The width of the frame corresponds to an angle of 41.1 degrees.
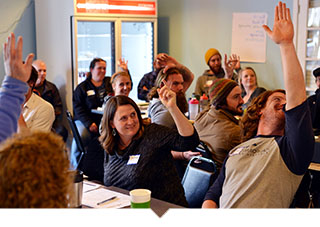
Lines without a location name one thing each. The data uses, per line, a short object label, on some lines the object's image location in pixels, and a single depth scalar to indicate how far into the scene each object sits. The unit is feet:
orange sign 19.67
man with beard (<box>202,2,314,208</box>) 6.18
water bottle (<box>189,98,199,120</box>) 15.05
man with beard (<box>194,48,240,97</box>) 20.51
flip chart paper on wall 20.16
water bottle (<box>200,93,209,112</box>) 15.80
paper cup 6.01
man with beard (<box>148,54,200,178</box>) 11.77
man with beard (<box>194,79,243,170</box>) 10.82
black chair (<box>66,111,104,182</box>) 10.04
